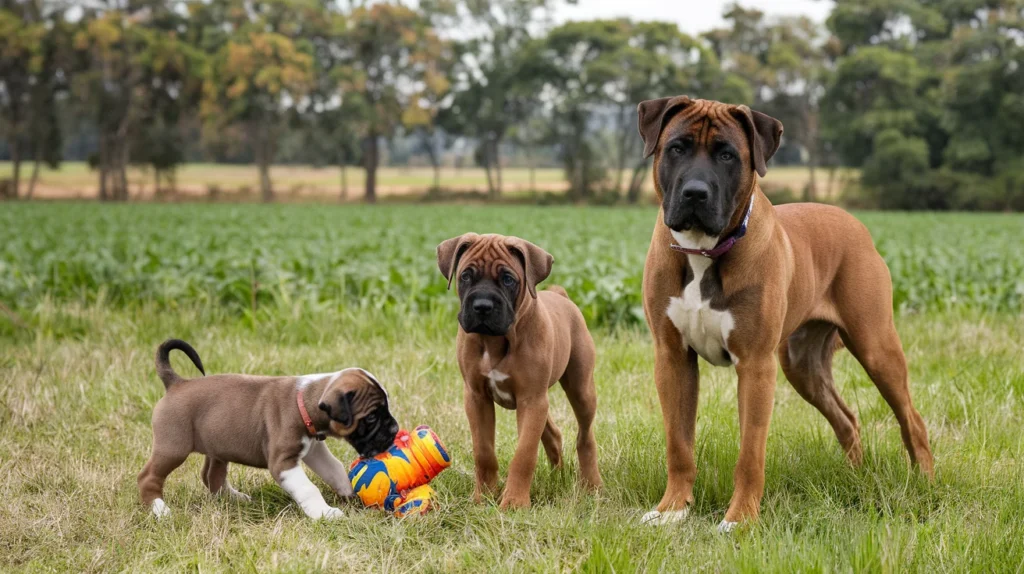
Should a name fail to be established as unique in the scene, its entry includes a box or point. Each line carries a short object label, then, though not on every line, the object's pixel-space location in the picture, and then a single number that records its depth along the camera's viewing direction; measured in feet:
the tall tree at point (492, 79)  222.69
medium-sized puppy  13.46
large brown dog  12.59
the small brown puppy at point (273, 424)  14.28
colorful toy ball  14.23
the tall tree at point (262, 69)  191.01
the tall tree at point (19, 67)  182.50
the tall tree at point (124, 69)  186.80
